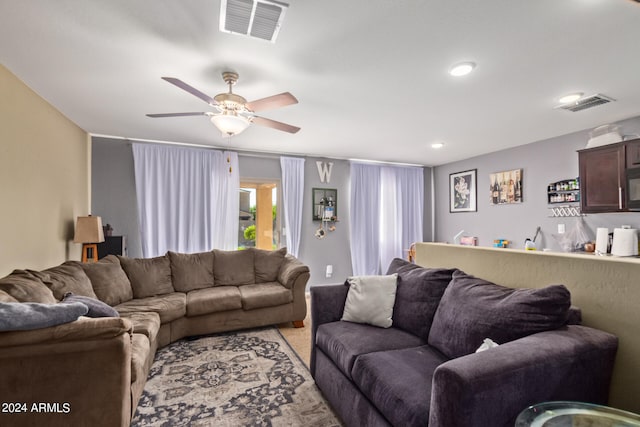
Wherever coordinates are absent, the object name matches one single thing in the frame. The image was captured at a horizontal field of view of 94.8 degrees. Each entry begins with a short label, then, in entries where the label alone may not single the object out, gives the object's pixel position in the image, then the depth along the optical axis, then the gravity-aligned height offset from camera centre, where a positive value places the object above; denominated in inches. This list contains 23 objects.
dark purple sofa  44.6 -26.7
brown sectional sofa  57.1 -30.8
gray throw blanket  55.0 -18.3
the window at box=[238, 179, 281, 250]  195.9 +3.7
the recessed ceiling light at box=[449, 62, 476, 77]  83.5 +43.9
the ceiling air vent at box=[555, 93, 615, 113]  106.3 +43.8
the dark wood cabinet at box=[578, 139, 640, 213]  119.1 +17.9
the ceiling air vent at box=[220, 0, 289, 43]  59.7 +43.9
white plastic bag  145.1 -10.0
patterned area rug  76.0 -51.1
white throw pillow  86.4 -24.3
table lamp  127.0 -4.6
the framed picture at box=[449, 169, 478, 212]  206.5 +20.3
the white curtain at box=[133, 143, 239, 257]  165.5 +13.4
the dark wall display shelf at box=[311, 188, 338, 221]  207.6 +11.4
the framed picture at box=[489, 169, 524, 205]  176.4 +19.8
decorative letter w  209.5 +35.3
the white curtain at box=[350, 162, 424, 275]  216.8 +5.1
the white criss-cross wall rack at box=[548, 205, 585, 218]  148.4 +3.9
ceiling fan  86.0 +34.7
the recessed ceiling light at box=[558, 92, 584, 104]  103.7 +43.9
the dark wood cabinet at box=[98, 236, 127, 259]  146.9 -12.6
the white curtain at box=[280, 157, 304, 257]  196.5 +15.5
